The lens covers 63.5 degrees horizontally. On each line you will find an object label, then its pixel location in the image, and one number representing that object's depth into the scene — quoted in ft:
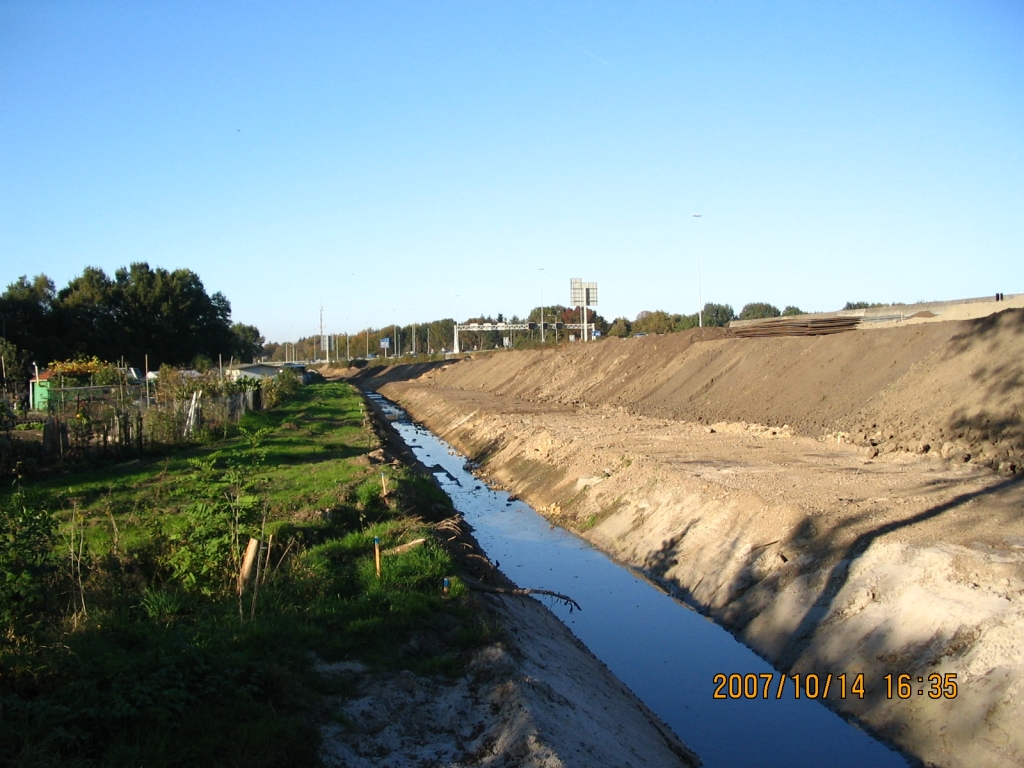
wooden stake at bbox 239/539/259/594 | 26.73
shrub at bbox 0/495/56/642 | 21.31
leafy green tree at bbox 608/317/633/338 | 295.93
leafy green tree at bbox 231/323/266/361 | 254.92
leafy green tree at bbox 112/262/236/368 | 189.57
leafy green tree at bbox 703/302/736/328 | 336.08
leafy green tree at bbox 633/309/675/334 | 299.17
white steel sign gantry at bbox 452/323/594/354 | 310.12
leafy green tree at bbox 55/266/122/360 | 171.73
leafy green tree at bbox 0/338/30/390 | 110.25
